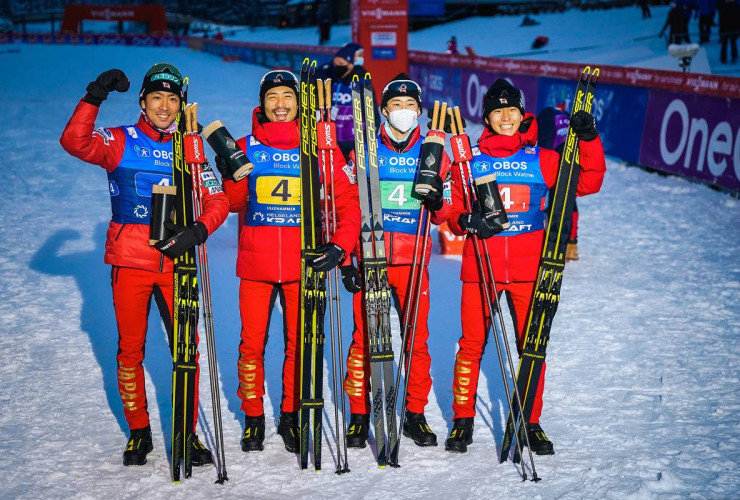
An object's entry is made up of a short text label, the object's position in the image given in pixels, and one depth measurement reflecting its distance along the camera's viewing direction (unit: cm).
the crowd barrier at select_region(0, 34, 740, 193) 1071
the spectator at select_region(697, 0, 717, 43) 2300
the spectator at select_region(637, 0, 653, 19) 3234
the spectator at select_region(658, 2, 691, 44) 2242
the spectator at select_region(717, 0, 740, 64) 2019
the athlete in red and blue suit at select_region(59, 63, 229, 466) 424
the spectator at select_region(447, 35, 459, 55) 2617
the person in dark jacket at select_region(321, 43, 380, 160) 868
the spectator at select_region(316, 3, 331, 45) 4187
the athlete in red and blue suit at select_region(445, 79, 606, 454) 445
